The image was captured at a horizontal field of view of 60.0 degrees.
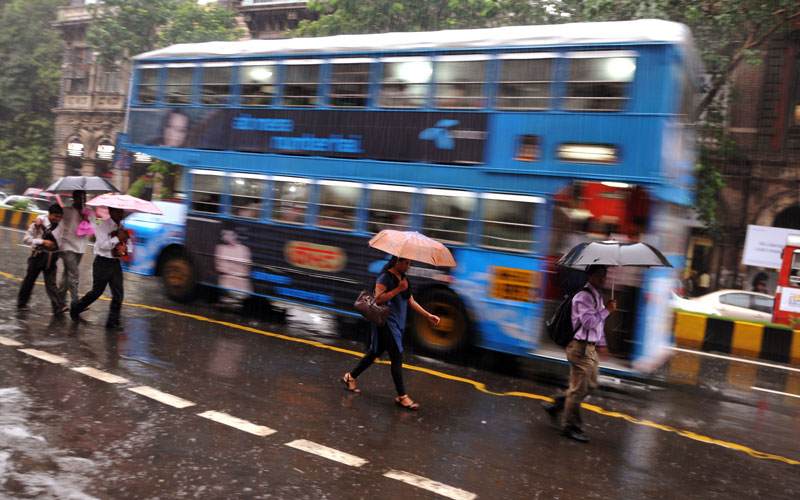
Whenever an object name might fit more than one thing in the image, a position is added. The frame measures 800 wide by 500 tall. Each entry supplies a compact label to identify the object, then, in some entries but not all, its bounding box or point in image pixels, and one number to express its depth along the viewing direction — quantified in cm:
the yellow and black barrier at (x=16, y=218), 2531
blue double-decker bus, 819
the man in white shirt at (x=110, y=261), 874
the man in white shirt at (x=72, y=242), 940
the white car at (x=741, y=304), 1620
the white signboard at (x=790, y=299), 1545
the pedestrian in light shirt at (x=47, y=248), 927
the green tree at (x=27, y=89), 4056
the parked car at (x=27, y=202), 2688
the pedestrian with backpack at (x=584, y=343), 608
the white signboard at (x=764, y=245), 1867
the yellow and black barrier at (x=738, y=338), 1315
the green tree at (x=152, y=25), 3409
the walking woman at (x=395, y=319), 661
